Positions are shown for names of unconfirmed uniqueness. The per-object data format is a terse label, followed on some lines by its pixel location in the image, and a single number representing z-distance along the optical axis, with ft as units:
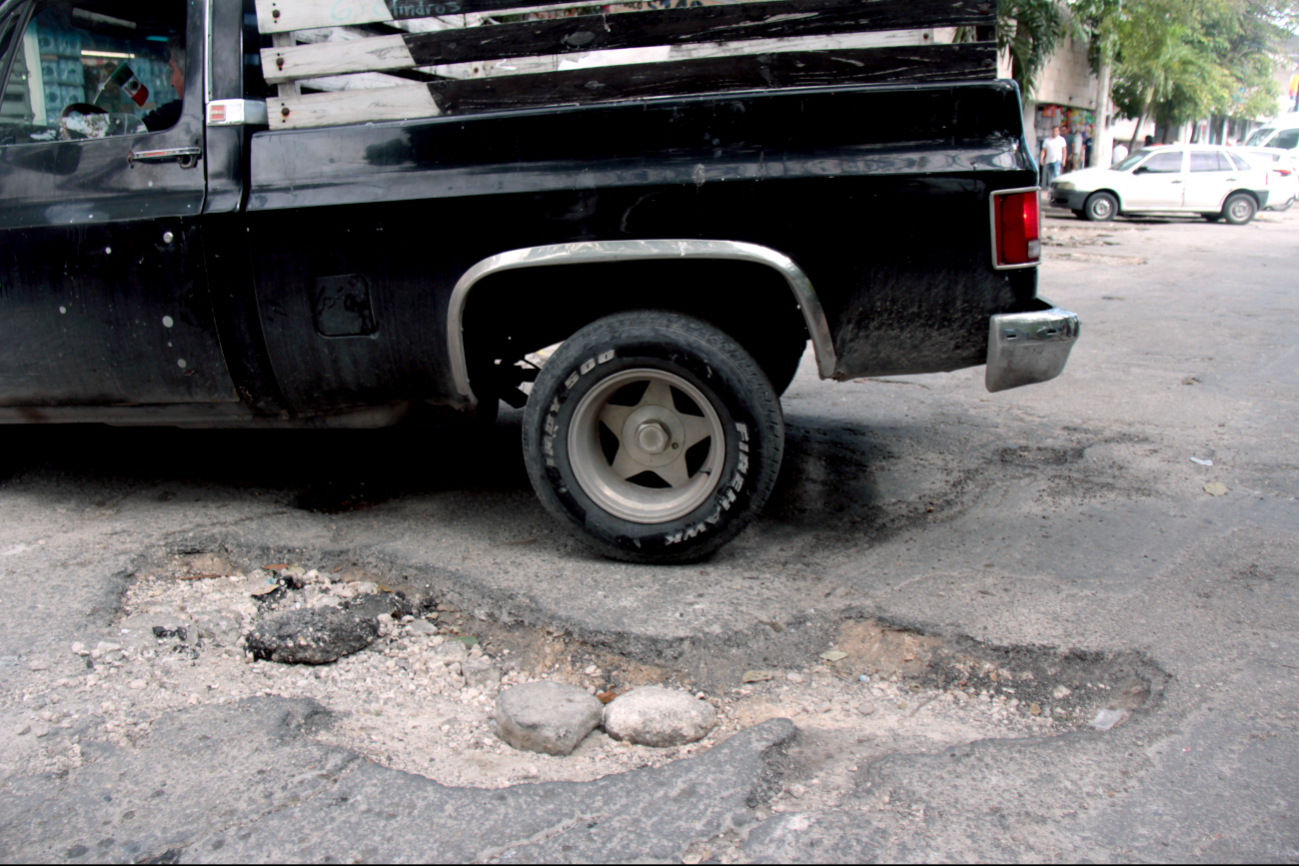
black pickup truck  9.20
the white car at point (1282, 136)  82.69
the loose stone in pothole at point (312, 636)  8.33
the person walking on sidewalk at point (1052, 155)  67.10
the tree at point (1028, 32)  47.65
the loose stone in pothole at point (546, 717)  7.04
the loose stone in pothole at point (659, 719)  7.12
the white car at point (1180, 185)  58.49
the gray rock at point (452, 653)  8.38
